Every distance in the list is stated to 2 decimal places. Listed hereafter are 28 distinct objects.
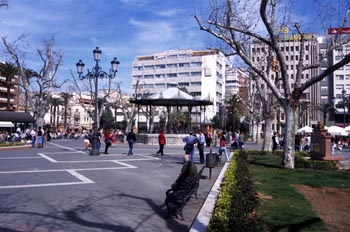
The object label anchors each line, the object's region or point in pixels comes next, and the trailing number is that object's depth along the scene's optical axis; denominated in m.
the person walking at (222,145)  16.19
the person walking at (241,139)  23.62
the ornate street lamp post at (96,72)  18.69
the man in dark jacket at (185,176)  6.54
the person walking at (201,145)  15.56
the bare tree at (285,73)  12.62
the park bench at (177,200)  6.11
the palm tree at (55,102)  71.00
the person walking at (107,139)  19.59
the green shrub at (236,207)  4.29
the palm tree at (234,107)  64.06
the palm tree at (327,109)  64.19
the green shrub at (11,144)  22.41
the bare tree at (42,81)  36.31
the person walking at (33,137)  25.10
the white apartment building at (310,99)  59.72
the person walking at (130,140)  18.77
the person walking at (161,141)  18.87
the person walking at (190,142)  13.73
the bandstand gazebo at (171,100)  28.51
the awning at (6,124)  46.97
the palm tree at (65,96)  70.07
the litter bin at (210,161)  11.02
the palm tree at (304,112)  63.84
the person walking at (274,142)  23.63
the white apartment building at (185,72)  82.12
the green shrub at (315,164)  13.74
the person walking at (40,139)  24.58
